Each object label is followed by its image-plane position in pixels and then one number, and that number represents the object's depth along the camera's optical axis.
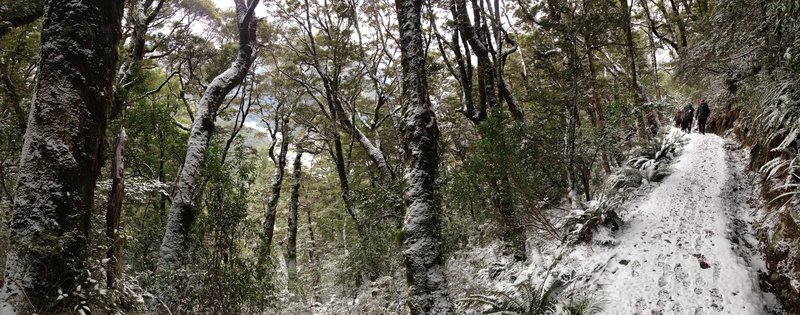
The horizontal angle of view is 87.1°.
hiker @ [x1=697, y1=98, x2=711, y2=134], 14.43
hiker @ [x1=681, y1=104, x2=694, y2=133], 15.91
